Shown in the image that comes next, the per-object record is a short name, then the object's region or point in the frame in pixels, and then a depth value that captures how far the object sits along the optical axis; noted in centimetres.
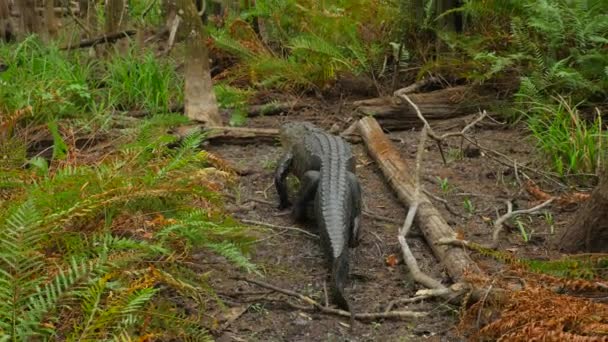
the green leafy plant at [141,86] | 661
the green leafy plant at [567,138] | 515
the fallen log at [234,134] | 589
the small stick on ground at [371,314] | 344
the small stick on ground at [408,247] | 370
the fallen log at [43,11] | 854
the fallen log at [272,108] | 704
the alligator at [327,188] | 376
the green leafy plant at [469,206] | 478
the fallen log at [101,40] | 777
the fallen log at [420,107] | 661
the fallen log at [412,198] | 376
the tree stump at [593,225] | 378
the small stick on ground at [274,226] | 441
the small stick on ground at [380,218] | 464
